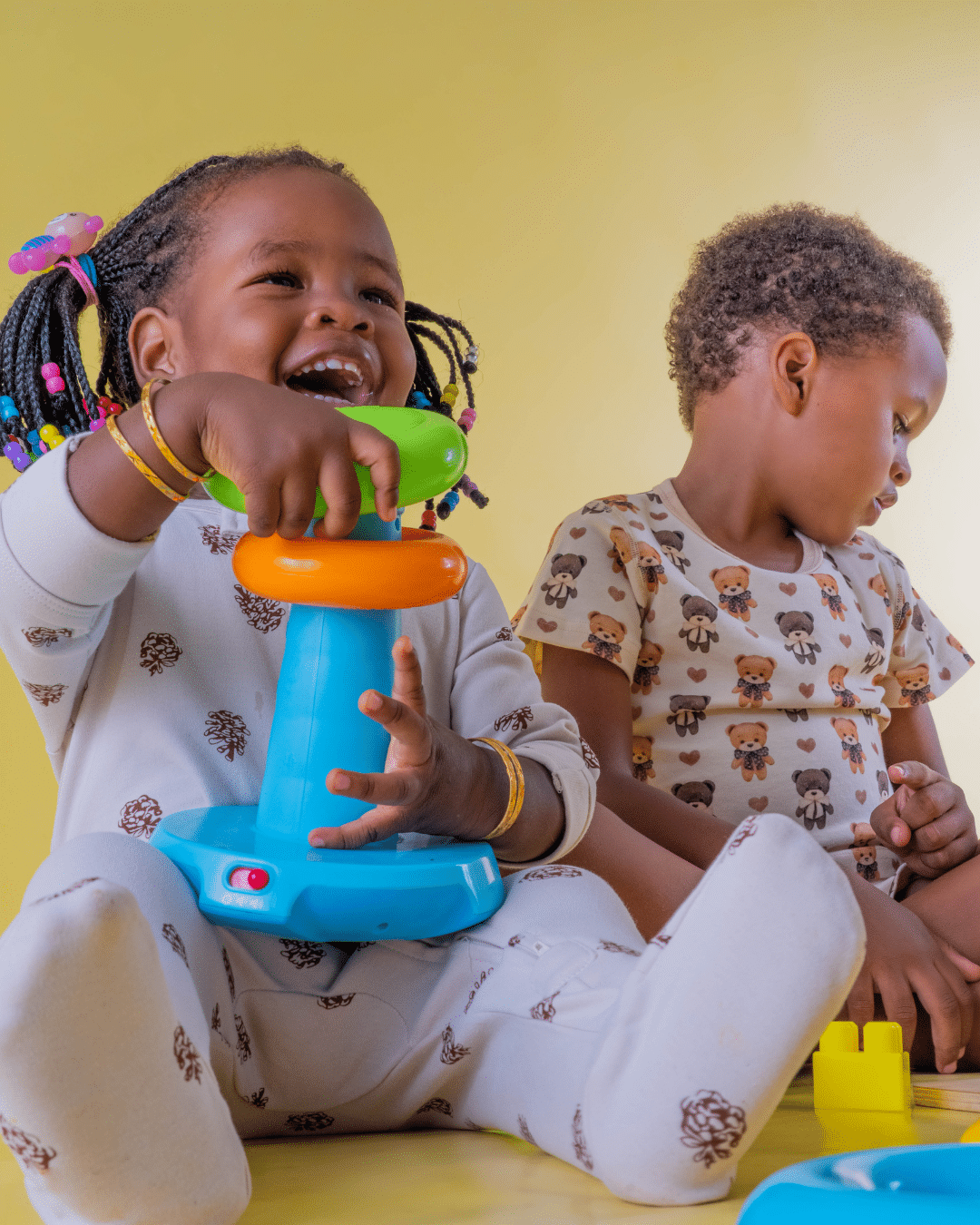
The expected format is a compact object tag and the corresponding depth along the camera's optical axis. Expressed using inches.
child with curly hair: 33.0
